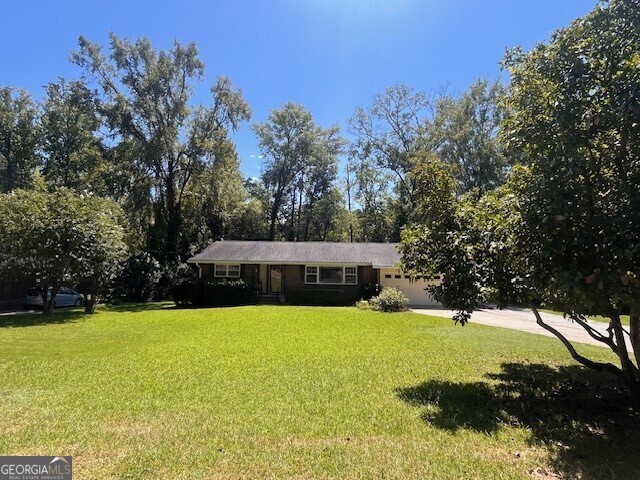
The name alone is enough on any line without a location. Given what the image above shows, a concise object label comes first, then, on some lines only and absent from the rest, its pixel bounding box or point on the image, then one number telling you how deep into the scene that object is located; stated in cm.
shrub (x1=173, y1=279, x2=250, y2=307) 2338
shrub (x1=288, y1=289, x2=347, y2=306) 2398
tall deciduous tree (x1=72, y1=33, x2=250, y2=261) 2817
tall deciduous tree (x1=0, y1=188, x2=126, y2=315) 1617
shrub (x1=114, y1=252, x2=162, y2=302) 2697
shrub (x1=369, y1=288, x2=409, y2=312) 2002
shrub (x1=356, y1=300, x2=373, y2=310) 2083
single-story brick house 2450
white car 2155
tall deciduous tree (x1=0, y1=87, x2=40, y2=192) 3484
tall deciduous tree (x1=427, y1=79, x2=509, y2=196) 3247
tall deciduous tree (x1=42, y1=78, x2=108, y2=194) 3368
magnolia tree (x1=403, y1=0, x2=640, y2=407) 409
